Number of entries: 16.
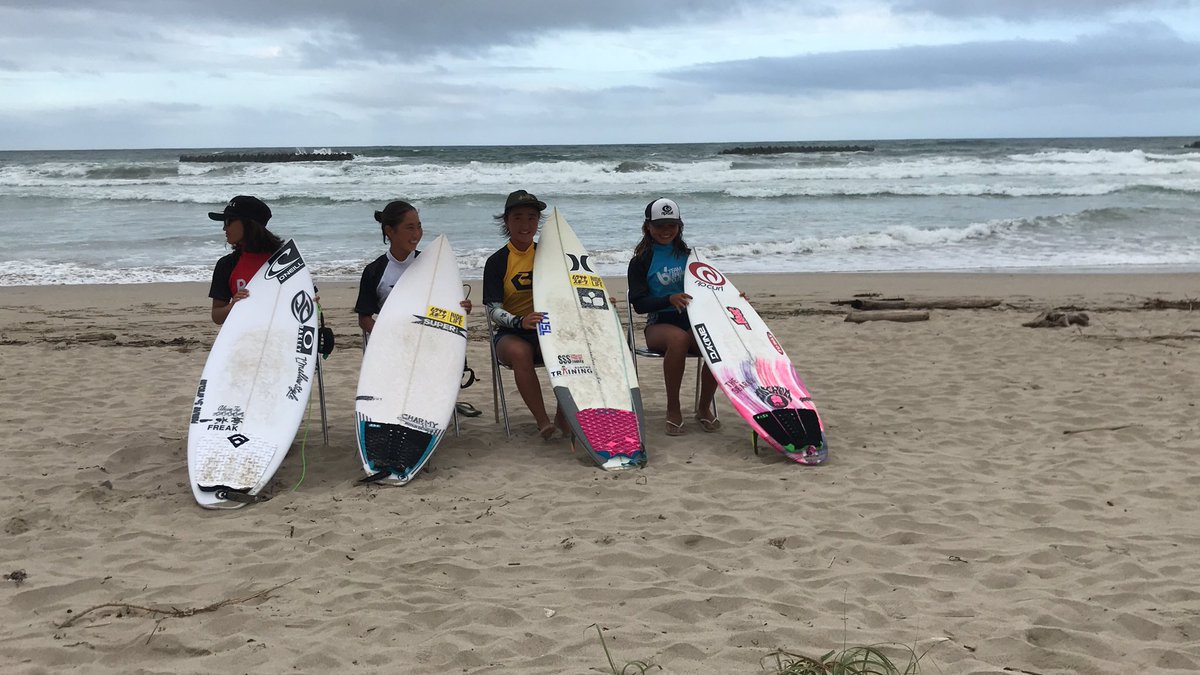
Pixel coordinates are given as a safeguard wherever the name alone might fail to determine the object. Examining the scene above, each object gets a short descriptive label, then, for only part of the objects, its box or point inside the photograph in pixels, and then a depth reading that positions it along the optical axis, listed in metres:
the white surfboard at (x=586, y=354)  4.33
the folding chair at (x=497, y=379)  4.70
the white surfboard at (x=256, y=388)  3.88
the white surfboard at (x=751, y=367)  4.34
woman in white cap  4.79
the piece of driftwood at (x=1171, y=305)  8.15
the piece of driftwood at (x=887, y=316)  7.78
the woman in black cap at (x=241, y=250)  4.43
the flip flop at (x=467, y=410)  5.19
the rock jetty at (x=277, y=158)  41.91
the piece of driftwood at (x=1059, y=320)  7.37
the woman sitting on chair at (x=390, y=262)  4.66
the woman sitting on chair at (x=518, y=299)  4.58
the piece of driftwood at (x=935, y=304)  8.35
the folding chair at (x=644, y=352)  4.74
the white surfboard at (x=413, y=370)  4.14
